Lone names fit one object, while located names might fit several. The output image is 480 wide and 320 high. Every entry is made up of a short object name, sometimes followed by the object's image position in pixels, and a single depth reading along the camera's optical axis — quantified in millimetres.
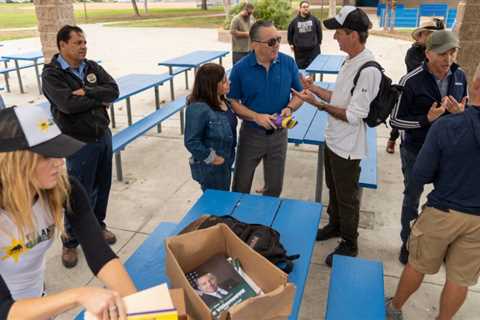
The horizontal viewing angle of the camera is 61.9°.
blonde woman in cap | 1304
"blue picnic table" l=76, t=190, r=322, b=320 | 2082
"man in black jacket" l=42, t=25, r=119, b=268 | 3176
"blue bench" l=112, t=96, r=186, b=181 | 4863
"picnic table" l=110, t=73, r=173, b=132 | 6137
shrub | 16625
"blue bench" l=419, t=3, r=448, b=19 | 23750
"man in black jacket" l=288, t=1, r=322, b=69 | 8211
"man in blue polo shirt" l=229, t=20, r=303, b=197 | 3215
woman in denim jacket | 2975
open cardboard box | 1442
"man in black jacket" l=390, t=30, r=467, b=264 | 2779
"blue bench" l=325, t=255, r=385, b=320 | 2250
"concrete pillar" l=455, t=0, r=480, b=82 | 4918
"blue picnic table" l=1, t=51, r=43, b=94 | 9305
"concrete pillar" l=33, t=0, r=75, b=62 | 6172
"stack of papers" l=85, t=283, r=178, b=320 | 1216
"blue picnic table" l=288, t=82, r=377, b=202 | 3814
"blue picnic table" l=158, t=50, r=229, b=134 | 8102
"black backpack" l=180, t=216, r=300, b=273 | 2008
